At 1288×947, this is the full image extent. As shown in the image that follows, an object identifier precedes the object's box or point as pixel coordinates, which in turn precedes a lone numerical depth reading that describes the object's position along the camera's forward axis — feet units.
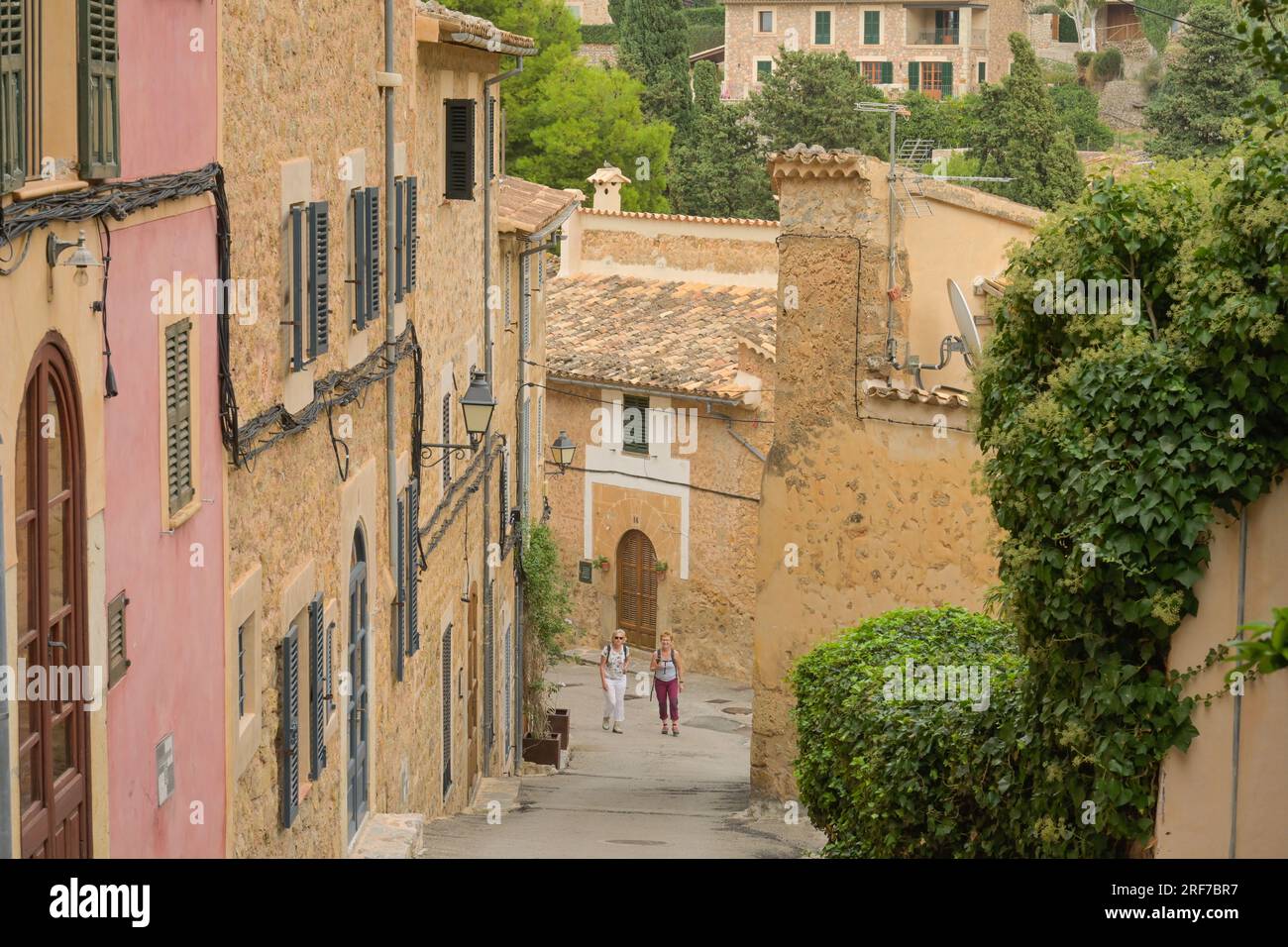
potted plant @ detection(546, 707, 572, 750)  79.05
